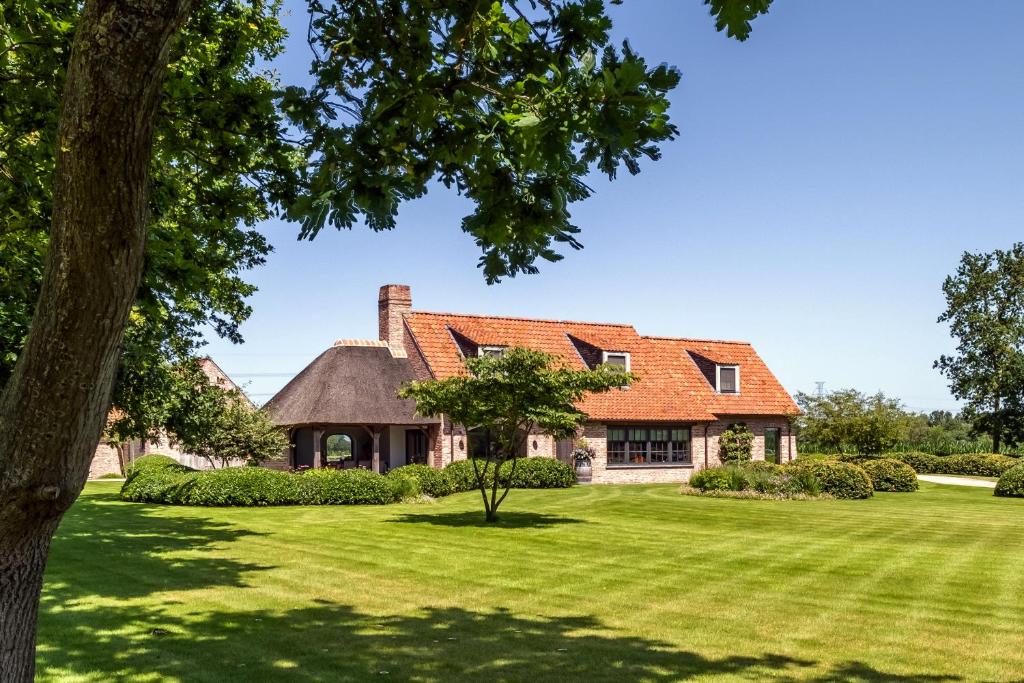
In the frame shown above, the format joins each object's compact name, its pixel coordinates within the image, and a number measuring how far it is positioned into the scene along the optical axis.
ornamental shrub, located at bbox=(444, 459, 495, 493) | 30.64
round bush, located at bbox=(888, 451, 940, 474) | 46.97
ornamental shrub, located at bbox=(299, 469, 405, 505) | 26.23
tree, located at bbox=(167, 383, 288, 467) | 30.30
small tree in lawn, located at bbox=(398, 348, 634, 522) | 20.47
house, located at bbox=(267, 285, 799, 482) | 34.28
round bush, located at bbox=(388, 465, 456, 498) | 28.48
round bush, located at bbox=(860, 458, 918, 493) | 34.47
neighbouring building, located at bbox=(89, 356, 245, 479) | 49.19
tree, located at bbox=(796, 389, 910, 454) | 41.09
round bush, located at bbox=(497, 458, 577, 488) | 32.78
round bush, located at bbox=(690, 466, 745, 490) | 30.30
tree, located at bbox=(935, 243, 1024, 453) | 53.03
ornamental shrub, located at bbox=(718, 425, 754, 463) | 39.03
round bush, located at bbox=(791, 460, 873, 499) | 30.02
